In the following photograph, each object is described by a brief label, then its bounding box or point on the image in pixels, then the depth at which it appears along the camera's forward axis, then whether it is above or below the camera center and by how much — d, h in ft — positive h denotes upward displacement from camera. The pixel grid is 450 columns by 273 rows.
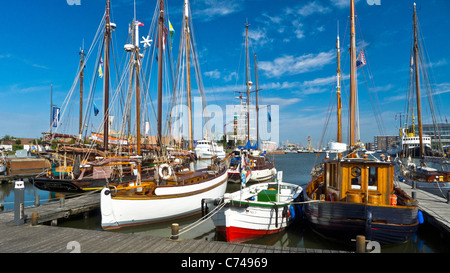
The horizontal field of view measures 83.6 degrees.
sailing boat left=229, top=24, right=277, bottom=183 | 98.43 -12.63
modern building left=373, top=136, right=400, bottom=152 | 602.28 -9.28
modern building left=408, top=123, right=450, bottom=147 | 374.14 +11.85
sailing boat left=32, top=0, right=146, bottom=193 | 60.85 -7.88
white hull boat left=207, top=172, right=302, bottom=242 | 36.40 -11.59
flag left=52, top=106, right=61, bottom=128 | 100.86 +12.40
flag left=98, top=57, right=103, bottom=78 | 92.55 +25.91
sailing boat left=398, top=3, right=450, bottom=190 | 64.99 -9.68
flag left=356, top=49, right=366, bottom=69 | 50.85 +16.15
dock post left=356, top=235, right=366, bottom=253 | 23.51 -9.88
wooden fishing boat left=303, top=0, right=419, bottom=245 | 32.17 -8.90
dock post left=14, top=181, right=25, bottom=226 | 34.95 -8.92
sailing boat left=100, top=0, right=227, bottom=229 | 40.83 -10.46
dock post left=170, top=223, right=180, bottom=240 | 28.68 -10.32
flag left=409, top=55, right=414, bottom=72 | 93.04 +27.42
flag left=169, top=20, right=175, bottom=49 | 83.69 +36.85
